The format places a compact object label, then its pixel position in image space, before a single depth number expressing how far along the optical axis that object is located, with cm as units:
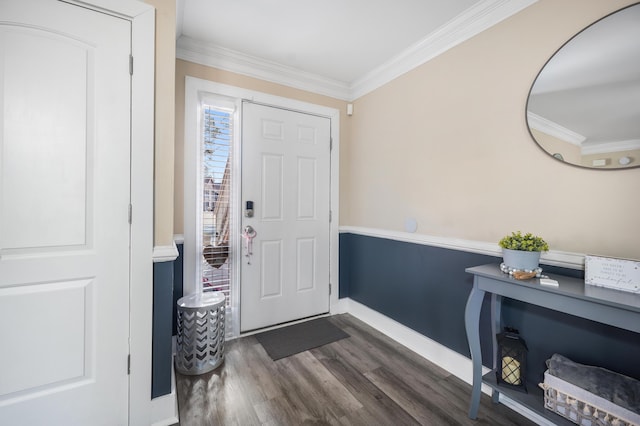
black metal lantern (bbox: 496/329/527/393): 146
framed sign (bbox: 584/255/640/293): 112
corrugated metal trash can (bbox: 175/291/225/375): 190
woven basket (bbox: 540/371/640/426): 110
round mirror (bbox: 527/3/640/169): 123
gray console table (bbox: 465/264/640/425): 104
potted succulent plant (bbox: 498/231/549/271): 136
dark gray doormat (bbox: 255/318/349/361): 226
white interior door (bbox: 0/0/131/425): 122
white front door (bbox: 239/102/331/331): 251
